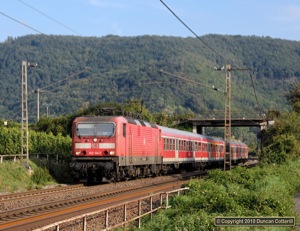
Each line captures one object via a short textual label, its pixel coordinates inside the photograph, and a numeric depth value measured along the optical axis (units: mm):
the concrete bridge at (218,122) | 115875
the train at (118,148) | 36094
